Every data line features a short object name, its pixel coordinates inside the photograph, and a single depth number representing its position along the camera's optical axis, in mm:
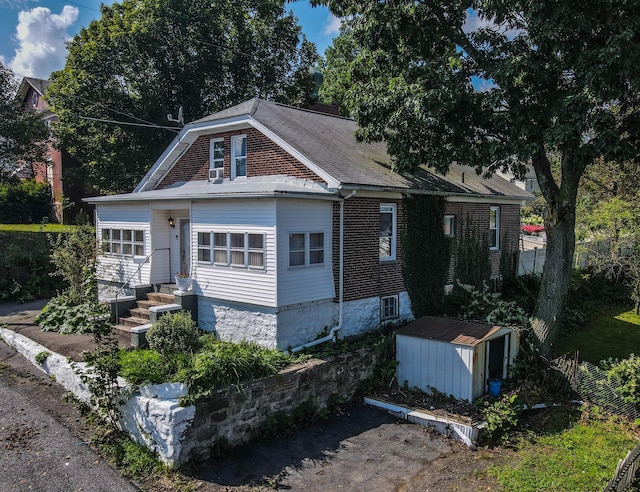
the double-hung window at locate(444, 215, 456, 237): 15344
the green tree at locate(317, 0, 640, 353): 9383
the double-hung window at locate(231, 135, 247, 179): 13977
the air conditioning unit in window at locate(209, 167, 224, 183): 14125
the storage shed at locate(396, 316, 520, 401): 10516
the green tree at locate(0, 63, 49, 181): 23172
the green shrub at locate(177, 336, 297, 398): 8250
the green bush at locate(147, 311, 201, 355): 9859
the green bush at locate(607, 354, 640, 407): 9961
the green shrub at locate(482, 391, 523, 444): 9312
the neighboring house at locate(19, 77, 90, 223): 29359
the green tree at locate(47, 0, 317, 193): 24062
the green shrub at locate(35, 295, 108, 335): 13188
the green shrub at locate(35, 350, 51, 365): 11117
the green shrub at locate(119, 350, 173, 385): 8477
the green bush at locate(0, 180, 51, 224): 29500
